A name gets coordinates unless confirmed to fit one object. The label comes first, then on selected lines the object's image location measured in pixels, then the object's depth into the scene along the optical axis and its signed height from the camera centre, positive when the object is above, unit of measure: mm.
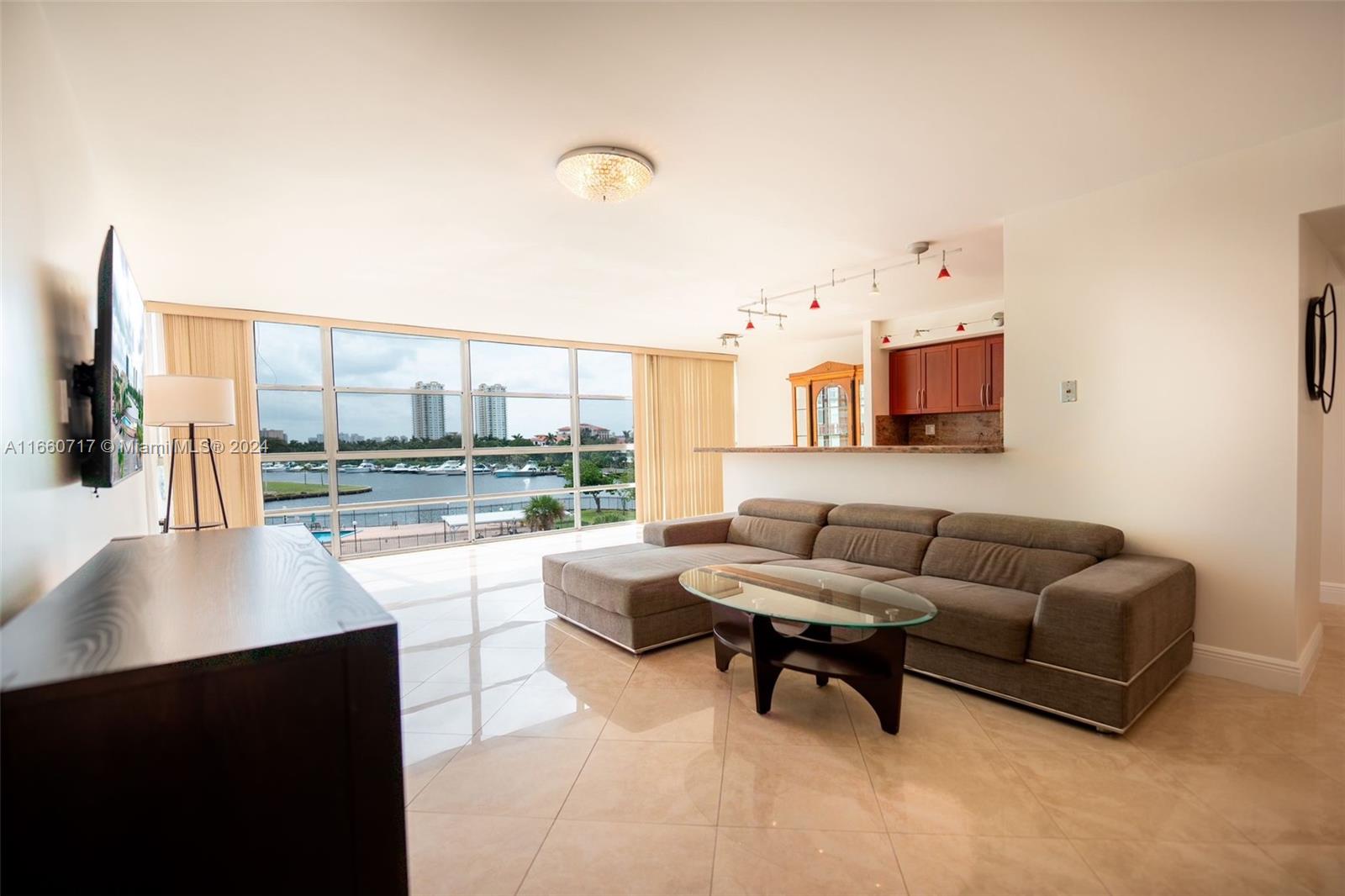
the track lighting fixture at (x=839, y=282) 3988 +1264
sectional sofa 2271 -819
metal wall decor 2715 +360
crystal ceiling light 2551 +1212
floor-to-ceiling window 5793 +57
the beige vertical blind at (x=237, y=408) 5016 +360
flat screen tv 1681 +231
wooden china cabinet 7004 +342
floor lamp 3096 +252
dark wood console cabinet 667 -396
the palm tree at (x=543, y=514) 7469 -976
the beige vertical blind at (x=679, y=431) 8125 +61
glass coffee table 2305 -865
